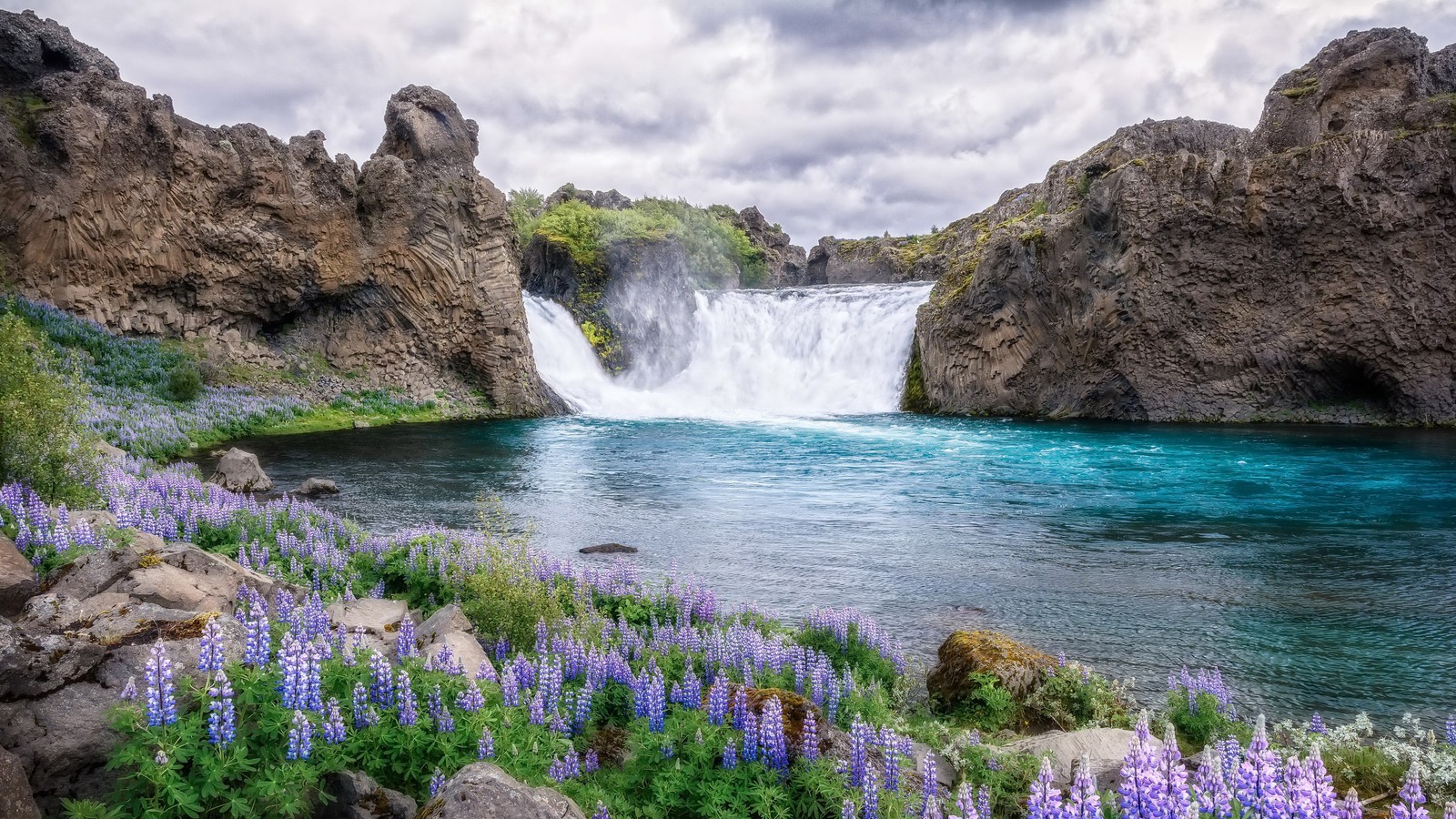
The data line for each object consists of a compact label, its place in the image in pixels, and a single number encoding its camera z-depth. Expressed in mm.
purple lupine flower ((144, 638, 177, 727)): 3863
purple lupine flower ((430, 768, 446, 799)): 4223
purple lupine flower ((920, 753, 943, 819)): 3914
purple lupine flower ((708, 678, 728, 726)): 5414
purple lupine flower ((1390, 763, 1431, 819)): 3098
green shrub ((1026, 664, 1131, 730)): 7582
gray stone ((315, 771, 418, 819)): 4102
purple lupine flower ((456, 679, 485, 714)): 4953
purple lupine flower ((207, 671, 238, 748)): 3916
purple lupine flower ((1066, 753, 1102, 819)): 3020
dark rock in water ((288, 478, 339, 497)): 18595
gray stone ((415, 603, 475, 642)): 7438
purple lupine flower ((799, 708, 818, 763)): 4922
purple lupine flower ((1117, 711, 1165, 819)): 3160
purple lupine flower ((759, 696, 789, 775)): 4910
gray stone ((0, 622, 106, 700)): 4109
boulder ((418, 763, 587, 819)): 3561
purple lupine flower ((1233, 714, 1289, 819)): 3252
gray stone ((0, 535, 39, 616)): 5535
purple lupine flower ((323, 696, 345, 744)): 4270
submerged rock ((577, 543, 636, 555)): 14406
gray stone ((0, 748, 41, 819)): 3314
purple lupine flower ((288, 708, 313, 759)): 4004
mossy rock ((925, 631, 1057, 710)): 7914
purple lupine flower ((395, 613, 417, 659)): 6160
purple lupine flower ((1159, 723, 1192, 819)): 3152
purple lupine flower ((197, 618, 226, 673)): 4227
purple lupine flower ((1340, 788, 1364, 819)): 3383
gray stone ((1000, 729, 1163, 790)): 5785
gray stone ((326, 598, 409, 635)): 7657
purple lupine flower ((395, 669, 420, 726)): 4652
